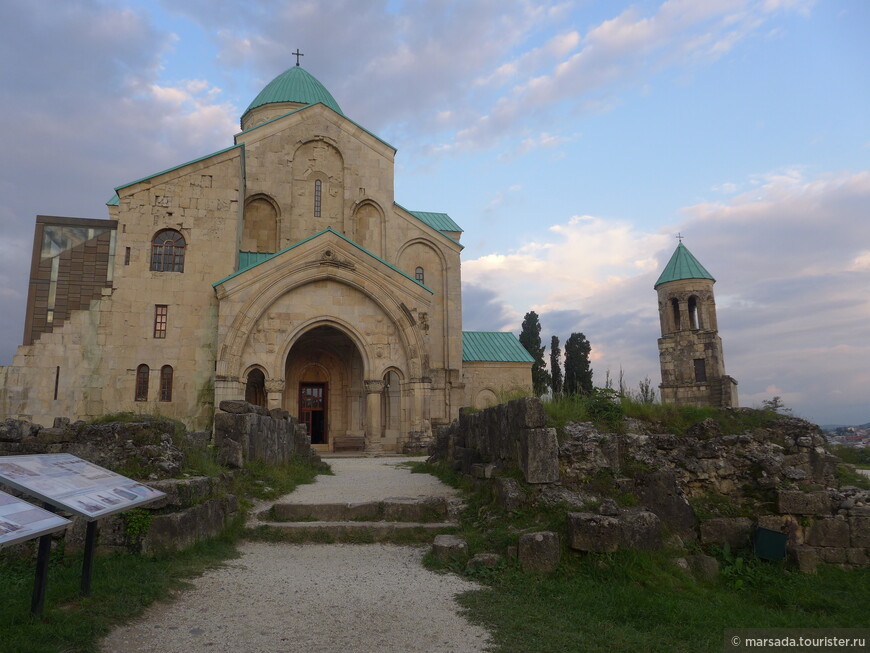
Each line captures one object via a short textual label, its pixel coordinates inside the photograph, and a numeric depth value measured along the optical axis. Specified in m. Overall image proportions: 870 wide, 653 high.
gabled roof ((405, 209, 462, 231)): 30.39
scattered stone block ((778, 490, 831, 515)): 6.48
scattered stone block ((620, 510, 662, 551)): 5.76
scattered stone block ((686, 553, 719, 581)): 5.95
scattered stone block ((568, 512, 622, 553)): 5.72
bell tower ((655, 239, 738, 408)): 34.09
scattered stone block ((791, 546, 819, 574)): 6.00
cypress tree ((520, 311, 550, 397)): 34.81
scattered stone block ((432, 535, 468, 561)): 6.33
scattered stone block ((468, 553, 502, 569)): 5.94
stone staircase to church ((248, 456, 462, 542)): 7.52
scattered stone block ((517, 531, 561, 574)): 5.73
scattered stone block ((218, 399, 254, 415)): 10.83
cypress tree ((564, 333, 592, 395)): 35.00
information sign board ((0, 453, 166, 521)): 3.87
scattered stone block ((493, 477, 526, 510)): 6.87
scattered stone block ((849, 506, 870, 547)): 6.30
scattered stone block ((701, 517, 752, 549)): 6.45
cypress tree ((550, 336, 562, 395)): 35.59
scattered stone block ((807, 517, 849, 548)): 6.33
